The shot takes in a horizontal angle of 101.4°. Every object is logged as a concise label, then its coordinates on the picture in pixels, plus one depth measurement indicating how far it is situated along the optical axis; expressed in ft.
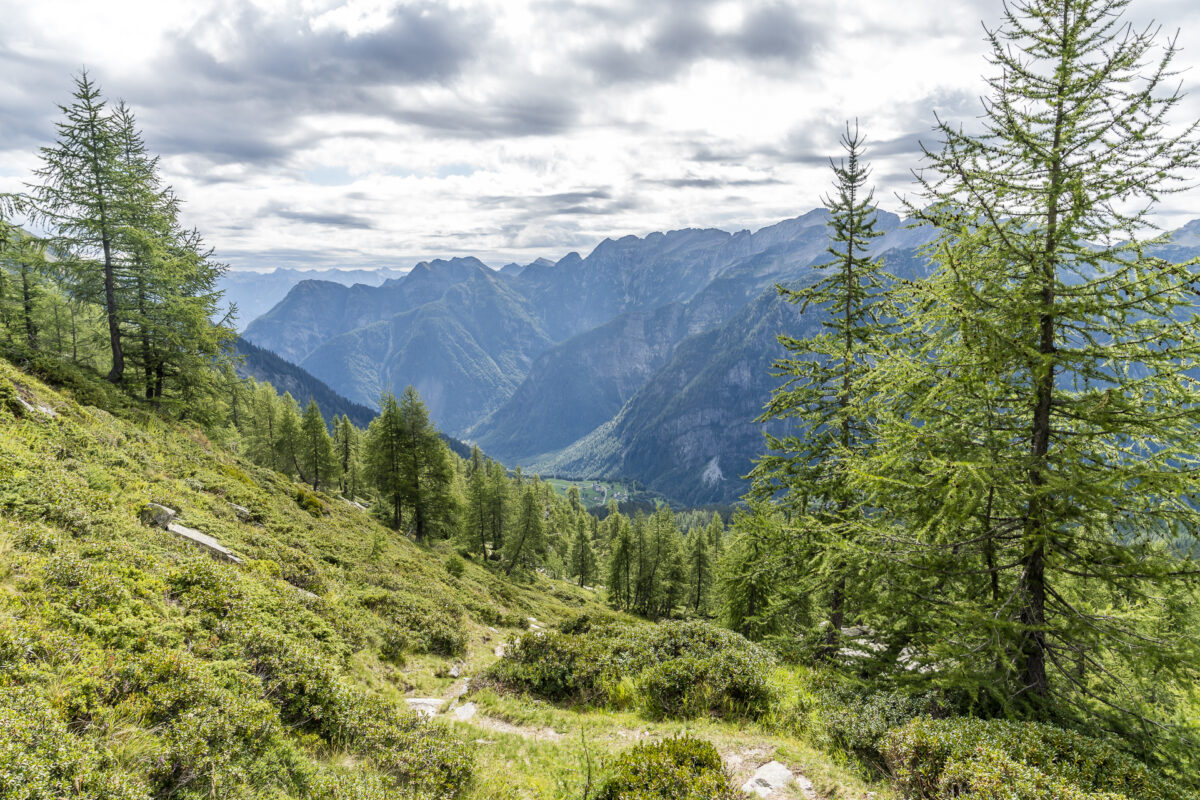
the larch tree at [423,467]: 135.64
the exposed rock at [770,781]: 25.61
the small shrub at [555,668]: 41.68
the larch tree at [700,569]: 178.06
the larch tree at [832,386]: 51.47
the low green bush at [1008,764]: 20.66
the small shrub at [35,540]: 27.43
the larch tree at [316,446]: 170.40
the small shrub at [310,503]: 90.58
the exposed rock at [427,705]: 37.23
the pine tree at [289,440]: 172.55
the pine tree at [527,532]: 169.99
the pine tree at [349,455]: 213.25
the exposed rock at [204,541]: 43.61
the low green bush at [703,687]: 36.58
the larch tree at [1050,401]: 25.44
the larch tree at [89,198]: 76.74
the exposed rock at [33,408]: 48.14
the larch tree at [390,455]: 135.13
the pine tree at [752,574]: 49.37
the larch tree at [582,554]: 230.68
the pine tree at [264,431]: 180.65
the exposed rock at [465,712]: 37.72
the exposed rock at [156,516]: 43.04
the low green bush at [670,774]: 23.03
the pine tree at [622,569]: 185.16
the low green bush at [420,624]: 55.06
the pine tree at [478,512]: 176.45
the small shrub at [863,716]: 28.89
